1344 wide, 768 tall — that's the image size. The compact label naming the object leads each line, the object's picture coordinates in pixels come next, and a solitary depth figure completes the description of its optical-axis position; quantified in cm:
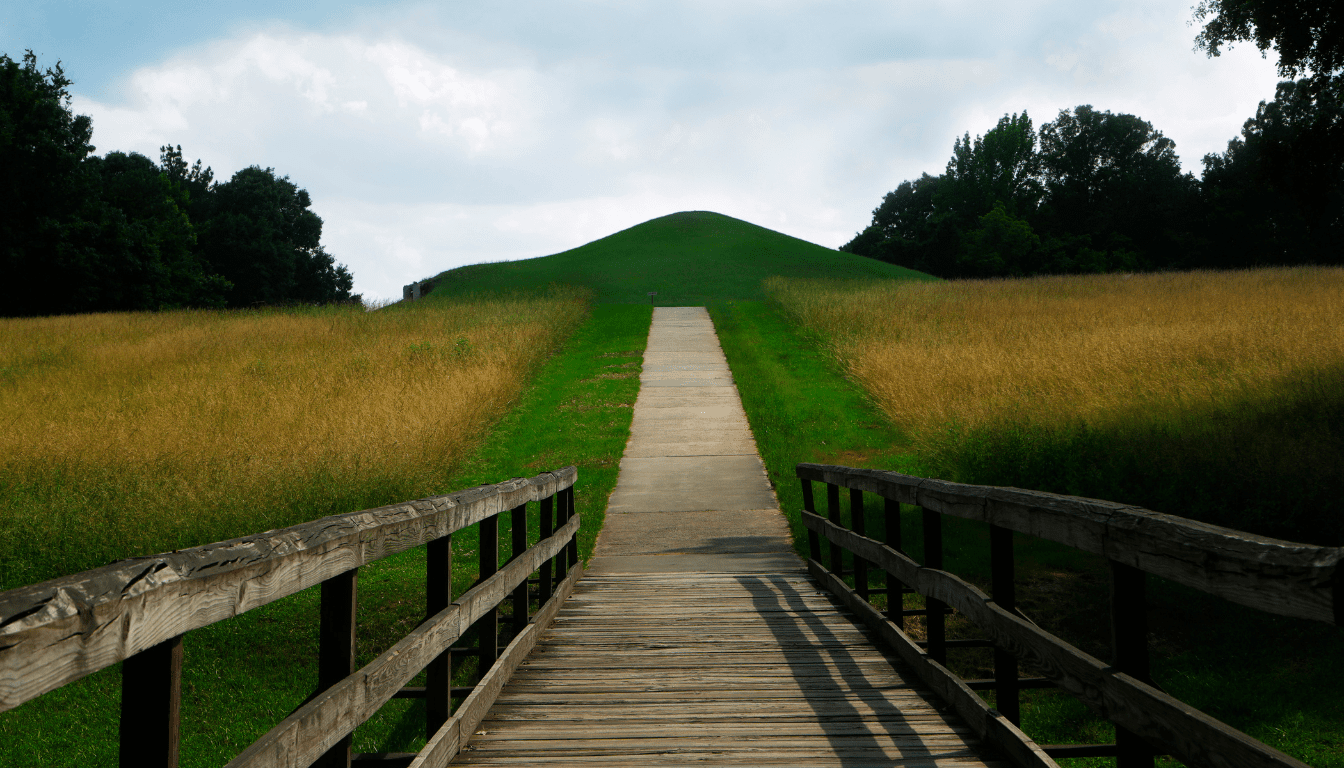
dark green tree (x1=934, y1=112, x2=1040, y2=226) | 8506
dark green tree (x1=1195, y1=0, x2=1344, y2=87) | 1210
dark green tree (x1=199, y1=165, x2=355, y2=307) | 6606
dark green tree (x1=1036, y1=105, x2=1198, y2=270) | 6838
